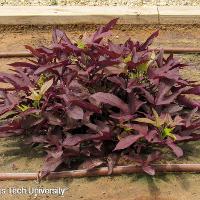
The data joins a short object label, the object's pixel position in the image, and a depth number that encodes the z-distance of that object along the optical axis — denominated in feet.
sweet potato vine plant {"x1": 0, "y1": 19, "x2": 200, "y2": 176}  11.21
